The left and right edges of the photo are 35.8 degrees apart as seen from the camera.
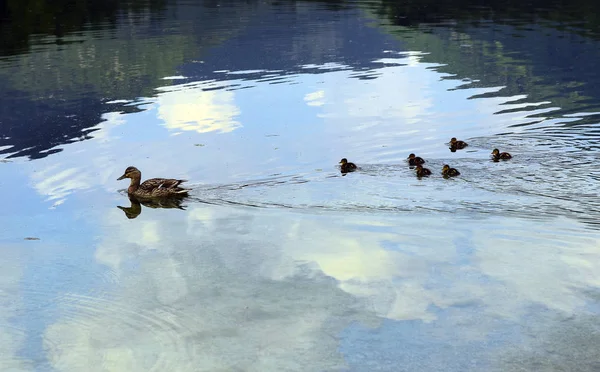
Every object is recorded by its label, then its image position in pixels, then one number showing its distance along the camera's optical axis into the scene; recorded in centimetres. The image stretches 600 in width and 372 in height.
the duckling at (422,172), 1830
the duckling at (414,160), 1919
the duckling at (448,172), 1819
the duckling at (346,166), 1908
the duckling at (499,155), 1927
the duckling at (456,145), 2127
